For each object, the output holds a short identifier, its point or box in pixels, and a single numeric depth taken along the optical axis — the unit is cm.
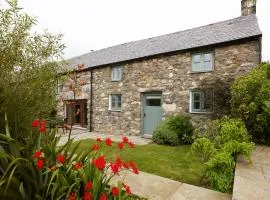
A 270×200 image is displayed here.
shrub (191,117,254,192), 442
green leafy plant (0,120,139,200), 256
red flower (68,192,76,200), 237
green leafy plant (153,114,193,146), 1048
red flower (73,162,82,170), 287
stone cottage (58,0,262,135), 1051
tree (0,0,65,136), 359
